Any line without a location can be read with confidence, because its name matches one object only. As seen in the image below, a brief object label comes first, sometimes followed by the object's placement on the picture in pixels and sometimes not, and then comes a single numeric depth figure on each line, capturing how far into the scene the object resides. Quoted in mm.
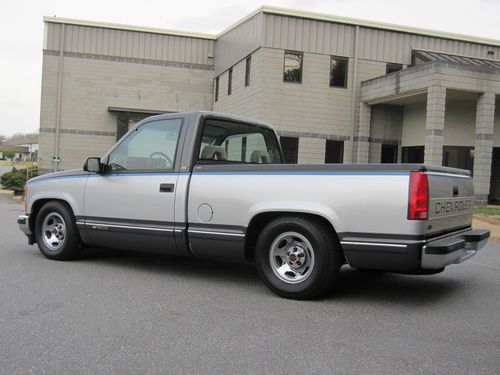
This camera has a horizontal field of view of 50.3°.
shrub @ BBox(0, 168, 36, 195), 21688
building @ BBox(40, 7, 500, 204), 19031
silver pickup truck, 4691
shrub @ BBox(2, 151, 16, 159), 108312
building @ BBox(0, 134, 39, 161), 111331
